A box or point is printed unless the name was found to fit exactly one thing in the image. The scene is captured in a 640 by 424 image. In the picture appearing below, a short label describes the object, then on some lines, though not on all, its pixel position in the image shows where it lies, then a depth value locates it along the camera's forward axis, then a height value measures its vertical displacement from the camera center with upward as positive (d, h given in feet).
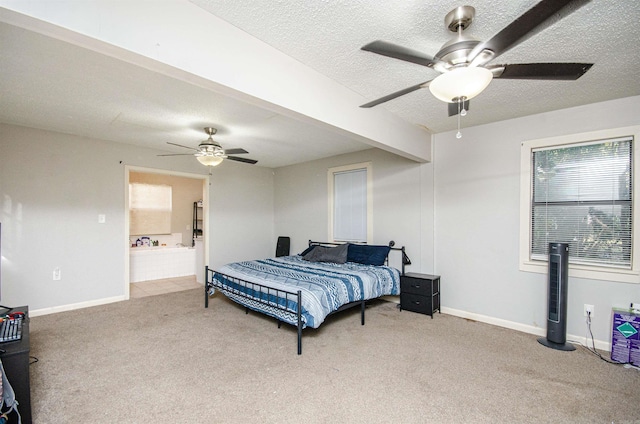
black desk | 5.71 -3.27
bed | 10.03 -2.84
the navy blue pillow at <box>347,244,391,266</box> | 14.61 -2.24
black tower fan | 9.66 -2.80
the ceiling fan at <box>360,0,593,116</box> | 4.86 +2.68
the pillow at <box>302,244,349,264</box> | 15.20 -2.38
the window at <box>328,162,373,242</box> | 16.37 +0.39
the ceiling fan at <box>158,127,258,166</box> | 12.26 +2.39
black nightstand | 12.62 -3.63
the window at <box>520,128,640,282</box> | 9.64 +0.33
